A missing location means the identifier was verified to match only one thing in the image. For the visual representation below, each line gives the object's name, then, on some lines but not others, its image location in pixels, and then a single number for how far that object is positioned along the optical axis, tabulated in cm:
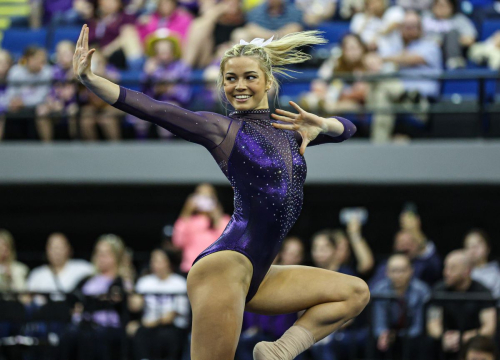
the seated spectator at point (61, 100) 1748
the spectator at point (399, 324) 1158
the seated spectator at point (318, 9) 1886
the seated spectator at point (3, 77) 1809
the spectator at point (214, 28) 1817
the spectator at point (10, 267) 1562
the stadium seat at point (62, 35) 2012
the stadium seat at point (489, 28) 1764
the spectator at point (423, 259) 1428
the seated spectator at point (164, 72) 1714
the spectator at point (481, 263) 1381
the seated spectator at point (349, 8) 1877
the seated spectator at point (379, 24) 1719
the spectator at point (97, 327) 1228
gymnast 707
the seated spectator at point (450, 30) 1695
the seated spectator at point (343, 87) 1641
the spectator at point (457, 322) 1131
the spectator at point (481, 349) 1066
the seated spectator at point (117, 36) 1894
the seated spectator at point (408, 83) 1634
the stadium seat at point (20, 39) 2086
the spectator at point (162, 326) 1215
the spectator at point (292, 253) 1420
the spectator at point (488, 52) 1698
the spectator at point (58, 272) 1522
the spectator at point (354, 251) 1440
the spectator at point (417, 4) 1786
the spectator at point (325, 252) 1385
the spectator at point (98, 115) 1739
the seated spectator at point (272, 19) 1766
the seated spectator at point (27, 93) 1787
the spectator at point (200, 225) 1494
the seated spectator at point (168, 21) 1873
